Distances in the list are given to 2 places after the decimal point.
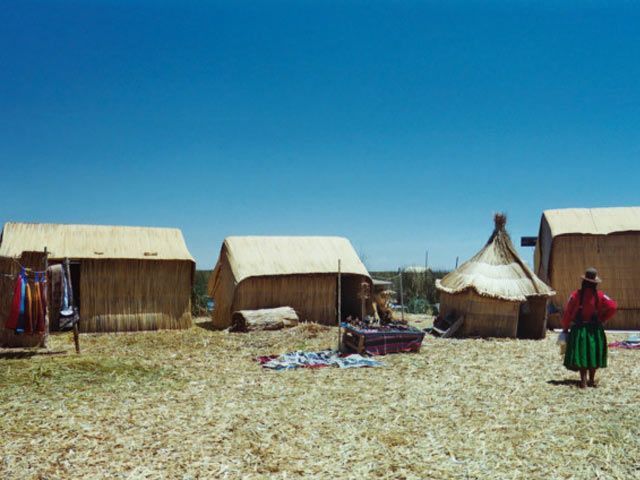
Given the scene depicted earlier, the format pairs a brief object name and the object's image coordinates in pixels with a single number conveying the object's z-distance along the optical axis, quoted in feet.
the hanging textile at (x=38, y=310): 31.55
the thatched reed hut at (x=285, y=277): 45.73
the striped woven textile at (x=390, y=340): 32.65
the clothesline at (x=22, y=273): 31.77
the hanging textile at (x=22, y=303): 31.01
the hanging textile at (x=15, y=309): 30.91
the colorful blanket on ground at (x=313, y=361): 29.30
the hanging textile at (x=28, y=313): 31.24
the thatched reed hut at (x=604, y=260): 48.83
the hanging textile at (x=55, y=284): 34.47
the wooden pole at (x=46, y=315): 32.12
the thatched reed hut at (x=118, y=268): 40.78
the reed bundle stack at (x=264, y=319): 42.73
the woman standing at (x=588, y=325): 23.72
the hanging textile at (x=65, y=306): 32.14
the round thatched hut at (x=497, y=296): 41.19
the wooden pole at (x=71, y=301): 32.62
